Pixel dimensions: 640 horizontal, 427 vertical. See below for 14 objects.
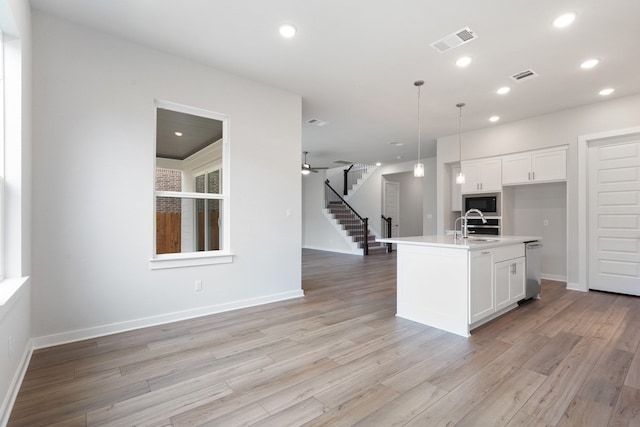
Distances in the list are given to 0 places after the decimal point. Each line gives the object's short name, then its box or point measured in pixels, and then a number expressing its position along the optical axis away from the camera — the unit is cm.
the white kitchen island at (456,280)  312
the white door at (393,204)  1076
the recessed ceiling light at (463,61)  352
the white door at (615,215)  455
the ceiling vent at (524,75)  384
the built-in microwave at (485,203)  601
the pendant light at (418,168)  409
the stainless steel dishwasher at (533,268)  418
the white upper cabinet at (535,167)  521
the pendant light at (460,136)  449
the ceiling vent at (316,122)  584
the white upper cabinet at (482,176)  598
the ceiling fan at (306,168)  793
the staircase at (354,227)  972
